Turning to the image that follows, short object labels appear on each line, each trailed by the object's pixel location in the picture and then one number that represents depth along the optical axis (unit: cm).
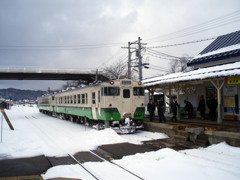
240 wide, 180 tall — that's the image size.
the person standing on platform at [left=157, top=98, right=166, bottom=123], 1423
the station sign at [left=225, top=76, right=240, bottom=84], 1115
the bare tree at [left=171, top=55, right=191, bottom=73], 6163
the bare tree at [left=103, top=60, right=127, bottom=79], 4588
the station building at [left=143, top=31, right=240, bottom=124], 1180
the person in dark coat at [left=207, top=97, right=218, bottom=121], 1391
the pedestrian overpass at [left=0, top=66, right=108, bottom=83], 3853
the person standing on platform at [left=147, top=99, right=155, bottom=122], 1528
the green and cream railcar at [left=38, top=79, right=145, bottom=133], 1320
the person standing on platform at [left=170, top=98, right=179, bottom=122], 1400
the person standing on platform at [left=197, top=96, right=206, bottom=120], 1420
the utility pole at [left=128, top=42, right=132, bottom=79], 2737
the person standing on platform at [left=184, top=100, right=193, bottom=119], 1634
